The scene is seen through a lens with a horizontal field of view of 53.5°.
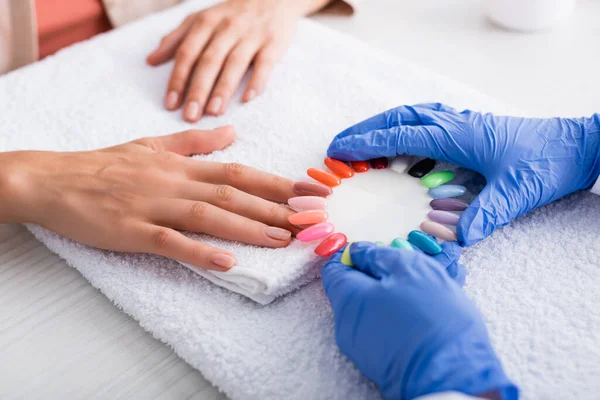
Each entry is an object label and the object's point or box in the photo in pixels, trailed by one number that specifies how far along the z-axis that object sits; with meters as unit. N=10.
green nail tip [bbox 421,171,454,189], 0.78
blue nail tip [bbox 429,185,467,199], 0.76
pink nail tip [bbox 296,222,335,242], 0.71
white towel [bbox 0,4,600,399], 0.63
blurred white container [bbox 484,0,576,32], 1.14
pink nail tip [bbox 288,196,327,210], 0.75
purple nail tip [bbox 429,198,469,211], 0.75
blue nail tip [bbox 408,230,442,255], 0.69
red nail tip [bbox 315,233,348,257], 0.70
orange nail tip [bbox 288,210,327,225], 0.73
